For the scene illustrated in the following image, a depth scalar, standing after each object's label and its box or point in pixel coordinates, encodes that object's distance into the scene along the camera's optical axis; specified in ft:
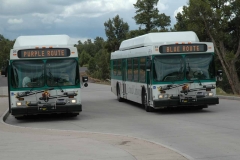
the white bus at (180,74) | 66.64
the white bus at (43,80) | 61.11
